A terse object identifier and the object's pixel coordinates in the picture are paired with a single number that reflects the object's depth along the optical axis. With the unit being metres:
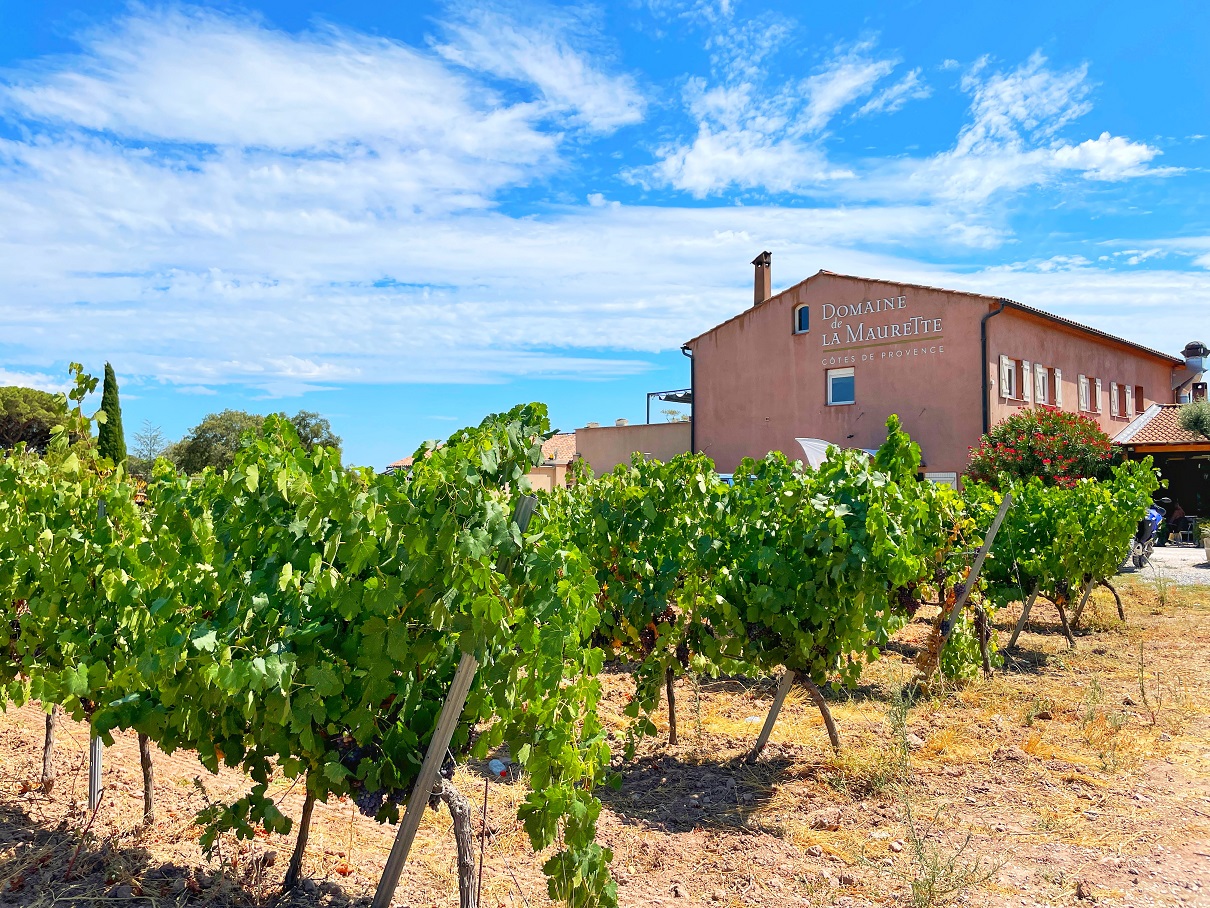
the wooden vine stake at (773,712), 5.42
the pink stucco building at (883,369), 20.72
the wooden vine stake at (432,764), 2.70
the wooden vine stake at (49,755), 4.30
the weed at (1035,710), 6.27
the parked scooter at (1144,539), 15.67
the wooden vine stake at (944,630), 7.05
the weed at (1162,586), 11.97
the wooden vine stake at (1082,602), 9.88
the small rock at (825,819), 4.44
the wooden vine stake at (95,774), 3.93
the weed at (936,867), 3.55
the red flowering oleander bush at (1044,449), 18.44
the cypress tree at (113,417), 28.61
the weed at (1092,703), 6.11
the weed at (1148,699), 6.39
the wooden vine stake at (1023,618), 8.87
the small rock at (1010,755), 5.44
